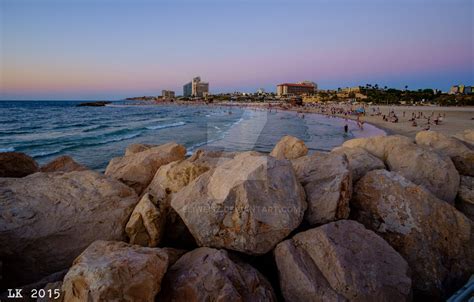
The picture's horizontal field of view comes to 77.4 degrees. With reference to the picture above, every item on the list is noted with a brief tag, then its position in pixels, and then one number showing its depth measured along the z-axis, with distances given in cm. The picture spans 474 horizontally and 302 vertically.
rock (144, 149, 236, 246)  420
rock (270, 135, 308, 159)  682
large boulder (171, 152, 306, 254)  341
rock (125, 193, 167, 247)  375
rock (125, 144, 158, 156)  772
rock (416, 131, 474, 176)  584
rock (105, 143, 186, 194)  549
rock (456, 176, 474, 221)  503
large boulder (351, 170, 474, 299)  376
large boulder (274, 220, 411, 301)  306
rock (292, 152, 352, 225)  389
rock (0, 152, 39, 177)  565
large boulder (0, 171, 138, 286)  368
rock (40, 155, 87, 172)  654
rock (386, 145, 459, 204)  500
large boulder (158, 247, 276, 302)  277
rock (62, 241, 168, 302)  242
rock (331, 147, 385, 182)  510
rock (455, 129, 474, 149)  768
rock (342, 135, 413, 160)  599
